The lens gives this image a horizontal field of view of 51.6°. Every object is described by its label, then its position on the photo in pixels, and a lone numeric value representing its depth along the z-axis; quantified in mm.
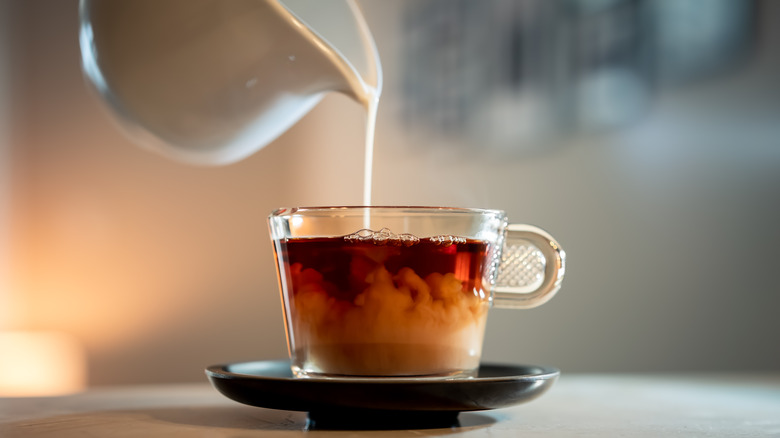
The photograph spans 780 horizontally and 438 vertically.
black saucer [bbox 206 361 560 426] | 552
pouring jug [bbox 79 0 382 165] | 693
